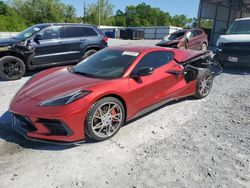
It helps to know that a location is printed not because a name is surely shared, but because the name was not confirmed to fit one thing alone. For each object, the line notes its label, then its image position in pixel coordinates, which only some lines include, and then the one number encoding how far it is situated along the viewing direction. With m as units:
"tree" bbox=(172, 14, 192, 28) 77.27
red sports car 2.54
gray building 18.66
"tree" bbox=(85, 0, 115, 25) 48.98
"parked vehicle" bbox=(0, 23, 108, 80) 5.50
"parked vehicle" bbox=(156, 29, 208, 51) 9.63
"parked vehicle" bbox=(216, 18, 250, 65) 6.32
